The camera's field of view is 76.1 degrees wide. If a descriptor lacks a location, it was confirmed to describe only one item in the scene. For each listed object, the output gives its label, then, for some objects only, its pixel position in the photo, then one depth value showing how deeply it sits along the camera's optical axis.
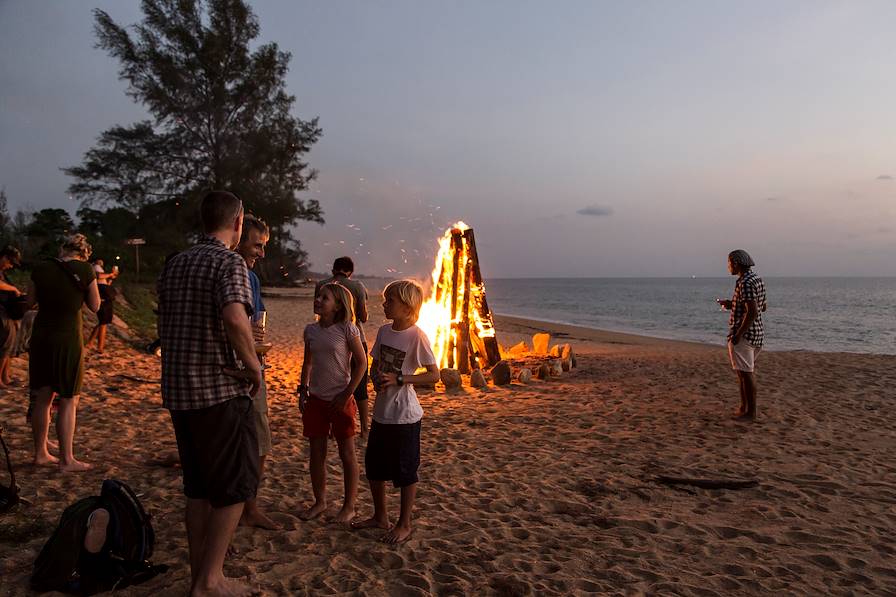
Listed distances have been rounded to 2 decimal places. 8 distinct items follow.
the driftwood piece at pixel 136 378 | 8.95
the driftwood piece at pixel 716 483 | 5.04
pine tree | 29.12
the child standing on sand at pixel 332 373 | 3.94
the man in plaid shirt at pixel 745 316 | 7.03
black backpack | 3.08
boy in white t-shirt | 3.75
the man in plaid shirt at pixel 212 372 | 2.65
